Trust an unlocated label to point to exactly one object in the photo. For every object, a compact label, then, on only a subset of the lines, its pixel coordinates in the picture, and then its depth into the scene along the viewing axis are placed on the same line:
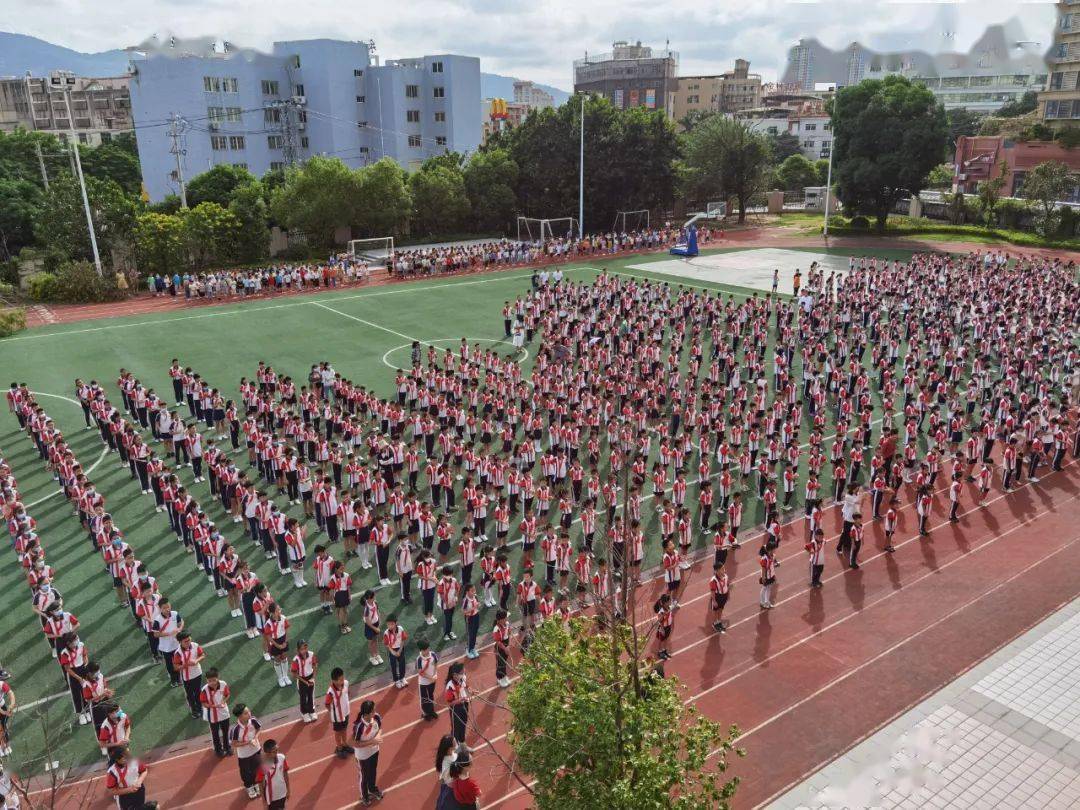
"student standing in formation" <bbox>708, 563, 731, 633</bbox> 11.77
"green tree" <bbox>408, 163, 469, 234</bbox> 49.28
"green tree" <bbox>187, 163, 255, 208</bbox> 47.34
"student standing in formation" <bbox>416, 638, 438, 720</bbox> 9.62
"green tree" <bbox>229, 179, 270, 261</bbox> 43.50
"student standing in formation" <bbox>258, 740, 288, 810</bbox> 7.95
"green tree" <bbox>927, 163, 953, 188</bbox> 62.91
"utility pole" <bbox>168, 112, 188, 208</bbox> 46.34
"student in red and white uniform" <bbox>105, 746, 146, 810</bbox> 7.96
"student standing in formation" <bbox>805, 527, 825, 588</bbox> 12.65
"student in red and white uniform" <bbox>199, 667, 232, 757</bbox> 9.07
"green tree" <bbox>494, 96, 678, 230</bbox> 50.97
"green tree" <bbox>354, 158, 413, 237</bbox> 45.38
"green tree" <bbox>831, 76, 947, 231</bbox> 47.03
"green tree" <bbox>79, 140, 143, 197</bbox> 61.72
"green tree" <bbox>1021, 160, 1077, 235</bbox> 46.03
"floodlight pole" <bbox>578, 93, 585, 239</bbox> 45.61
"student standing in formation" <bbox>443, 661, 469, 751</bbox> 9.03
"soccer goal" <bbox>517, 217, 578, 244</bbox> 50.84
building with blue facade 58.12
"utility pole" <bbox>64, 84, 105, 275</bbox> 33.81
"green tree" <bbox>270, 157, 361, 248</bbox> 43.69
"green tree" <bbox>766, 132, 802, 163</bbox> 91.75
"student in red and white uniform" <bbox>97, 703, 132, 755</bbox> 8.53
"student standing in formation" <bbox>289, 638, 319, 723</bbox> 9.64
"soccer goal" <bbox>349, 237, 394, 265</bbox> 44.09
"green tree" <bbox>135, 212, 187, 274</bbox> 37.94
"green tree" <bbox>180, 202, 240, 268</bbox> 39.28
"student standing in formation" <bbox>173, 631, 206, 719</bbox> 9.55
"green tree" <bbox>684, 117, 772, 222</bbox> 54.41
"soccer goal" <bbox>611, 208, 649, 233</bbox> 52.66
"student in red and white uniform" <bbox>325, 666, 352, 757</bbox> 9.18
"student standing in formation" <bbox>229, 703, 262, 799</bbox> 8.39
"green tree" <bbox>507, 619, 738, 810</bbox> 5.38
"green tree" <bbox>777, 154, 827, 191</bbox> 74.50
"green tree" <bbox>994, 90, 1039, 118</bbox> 88.19
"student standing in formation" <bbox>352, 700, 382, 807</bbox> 8.37
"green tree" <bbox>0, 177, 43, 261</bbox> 45.91
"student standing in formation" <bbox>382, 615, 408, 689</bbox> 10.13
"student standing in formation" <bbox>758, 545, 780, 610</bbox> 12.12
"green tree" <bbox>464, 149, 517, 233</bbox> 51.22
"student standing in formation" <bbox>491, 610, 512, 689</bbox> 10.01
